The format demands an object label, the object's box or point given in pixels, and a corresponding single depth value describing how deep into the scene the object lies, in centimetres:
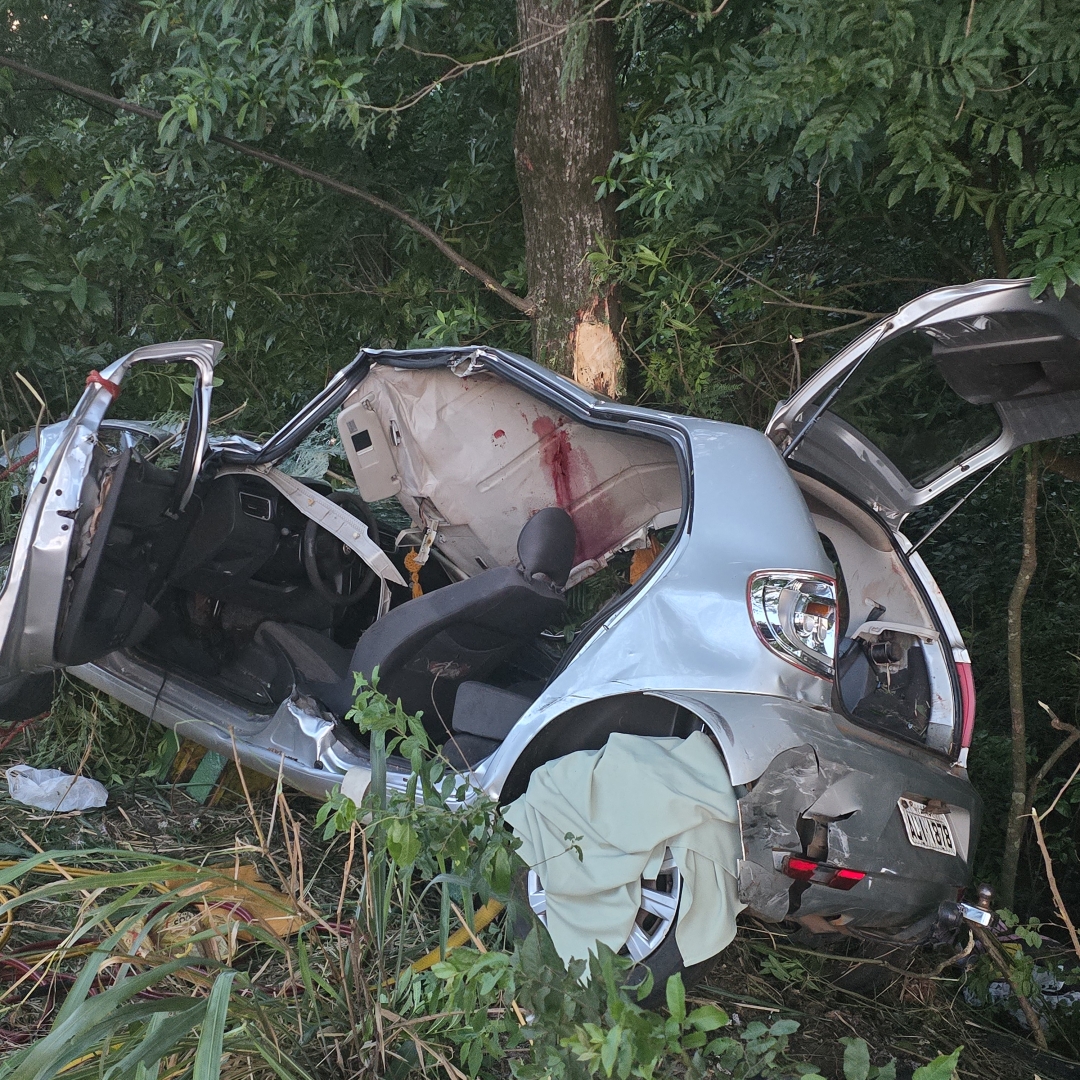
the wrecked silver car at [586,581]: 227
